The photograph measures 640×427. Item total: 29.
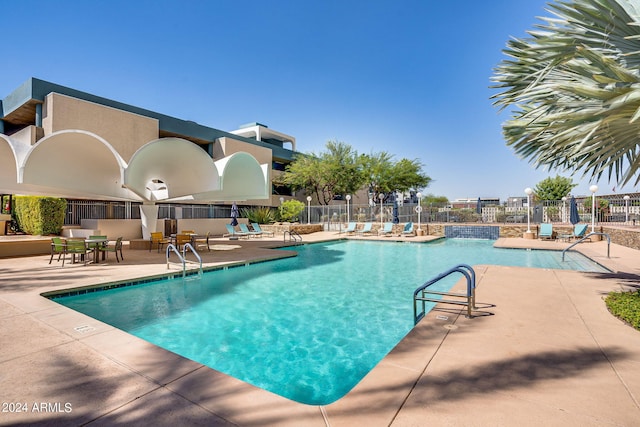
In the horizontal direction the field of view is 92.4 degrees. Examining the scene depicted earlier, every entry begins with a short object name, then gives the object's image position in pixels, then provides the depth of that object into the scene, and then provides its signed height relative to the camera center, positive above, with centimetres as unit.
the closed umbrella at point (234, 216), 2133 +10
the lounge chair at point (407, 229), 2098 -95
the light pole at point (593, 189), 1559 +127
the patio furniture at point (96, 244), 961 -80
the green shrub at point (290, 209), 2730 +71
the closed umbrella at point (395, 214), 2409 +15
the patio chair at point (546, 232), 1716 -99
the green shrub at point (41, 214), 1452 +26
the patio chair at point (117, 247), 976 -95
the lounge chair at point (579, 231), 1610 -89
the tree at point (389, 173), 3700 +519
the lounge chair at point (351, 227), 2252 -79
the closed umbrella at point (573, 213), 1827 +7
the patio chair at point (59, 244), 938 -77
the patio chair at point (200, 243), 1355 -127
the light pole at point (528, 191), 1759 +135
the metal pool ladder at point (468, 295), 443 -124
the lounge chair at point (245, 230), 1892 -81
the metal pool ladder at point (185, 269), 841 -145
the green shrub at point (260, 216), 2600 +9
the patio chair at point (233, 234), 1862 -105
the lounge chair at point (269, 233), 2302 -122
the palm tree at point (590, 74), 350 +190
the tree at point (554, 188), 4347 +374
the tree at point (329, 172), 3447 +509
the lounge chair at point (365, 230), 2212 -101
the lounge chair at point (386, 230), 2141 -98
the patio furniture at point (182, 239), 1179 -82
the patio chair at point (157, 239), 1261 -87
